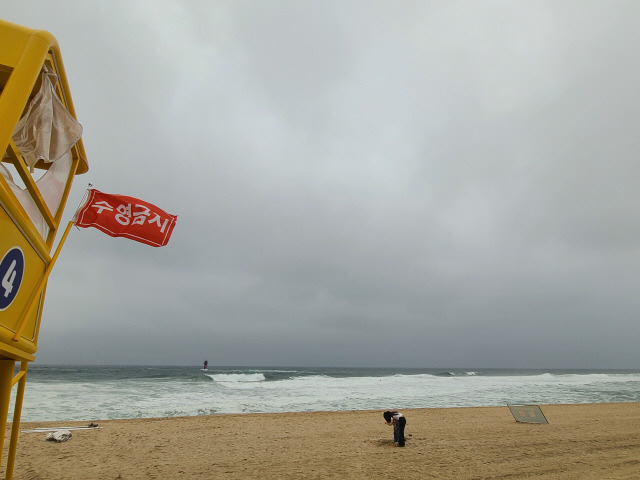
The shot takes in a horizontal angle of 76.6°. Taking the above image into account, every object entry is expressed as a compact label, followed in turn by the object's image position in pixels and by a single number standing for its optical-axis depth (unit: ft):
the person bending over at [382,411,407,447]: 31.40
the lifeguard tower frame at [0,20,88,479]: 8.75
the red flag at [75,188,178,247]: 14.64
